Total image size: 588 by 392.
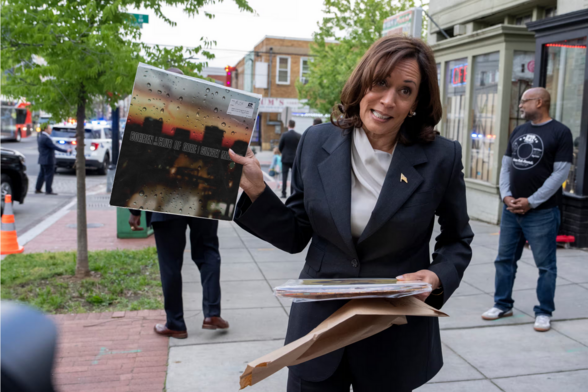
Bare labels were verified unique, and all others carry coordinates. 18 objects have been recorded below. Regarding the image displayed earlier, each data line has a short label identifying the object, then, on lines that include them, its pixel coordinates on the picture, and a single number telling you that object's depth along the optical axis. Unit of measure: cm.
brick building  4106
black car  1215
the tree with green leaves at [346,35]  2261
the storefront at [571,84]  823
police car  2089
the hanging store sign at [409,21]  1296
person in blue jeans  502
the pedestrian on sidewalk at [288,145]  1423
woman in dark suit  201
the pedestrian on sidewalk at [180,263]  467
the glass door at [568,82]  855
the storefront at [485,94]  1049
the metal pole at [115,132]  1508
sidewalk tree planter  570
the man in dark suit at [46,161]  1509
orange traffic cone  828
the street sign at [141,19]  794
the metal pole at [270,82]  4116
